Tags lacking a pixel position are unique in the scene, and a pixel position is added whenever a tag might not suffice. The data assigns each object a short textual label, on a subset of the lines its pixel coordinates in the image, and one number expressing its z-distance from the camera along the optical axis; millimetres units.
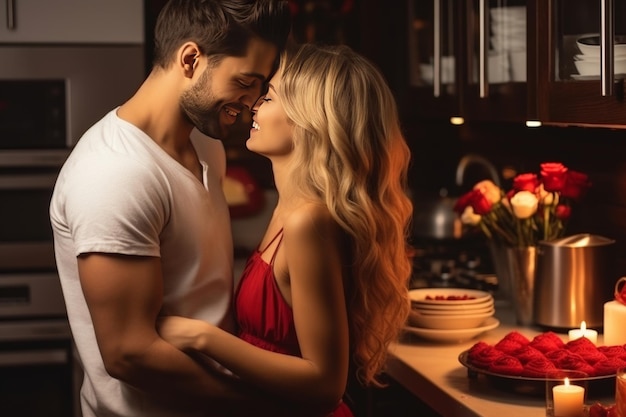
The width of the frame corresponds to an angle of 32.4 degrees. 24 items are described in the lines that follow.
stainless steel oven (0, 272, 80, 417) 3158
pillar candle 2383
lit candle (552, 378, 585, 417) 1938
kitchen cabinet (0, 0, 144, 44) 3080
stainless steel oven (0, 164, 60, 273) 3152
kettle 3676
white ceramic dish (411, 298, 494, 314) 2605
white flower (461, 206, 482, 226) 2893
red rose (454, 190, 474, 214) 2848
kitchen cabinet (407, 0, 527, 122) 2490
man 1784
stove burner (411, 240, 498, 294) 3164
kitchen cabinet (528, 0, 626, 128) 1990
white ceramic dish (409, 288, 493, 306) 2641
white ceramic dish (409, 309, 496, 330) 2604
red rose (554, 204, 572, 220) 2746
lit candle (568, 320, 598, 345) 2414
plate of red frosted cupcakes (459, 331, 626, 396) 2092
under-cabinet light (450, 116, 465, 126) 2846
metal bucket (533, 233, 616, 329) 2592
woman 1885
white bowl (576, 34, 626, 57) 1994
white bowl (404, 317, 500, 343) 2594
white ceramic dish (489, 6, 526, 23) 2430
